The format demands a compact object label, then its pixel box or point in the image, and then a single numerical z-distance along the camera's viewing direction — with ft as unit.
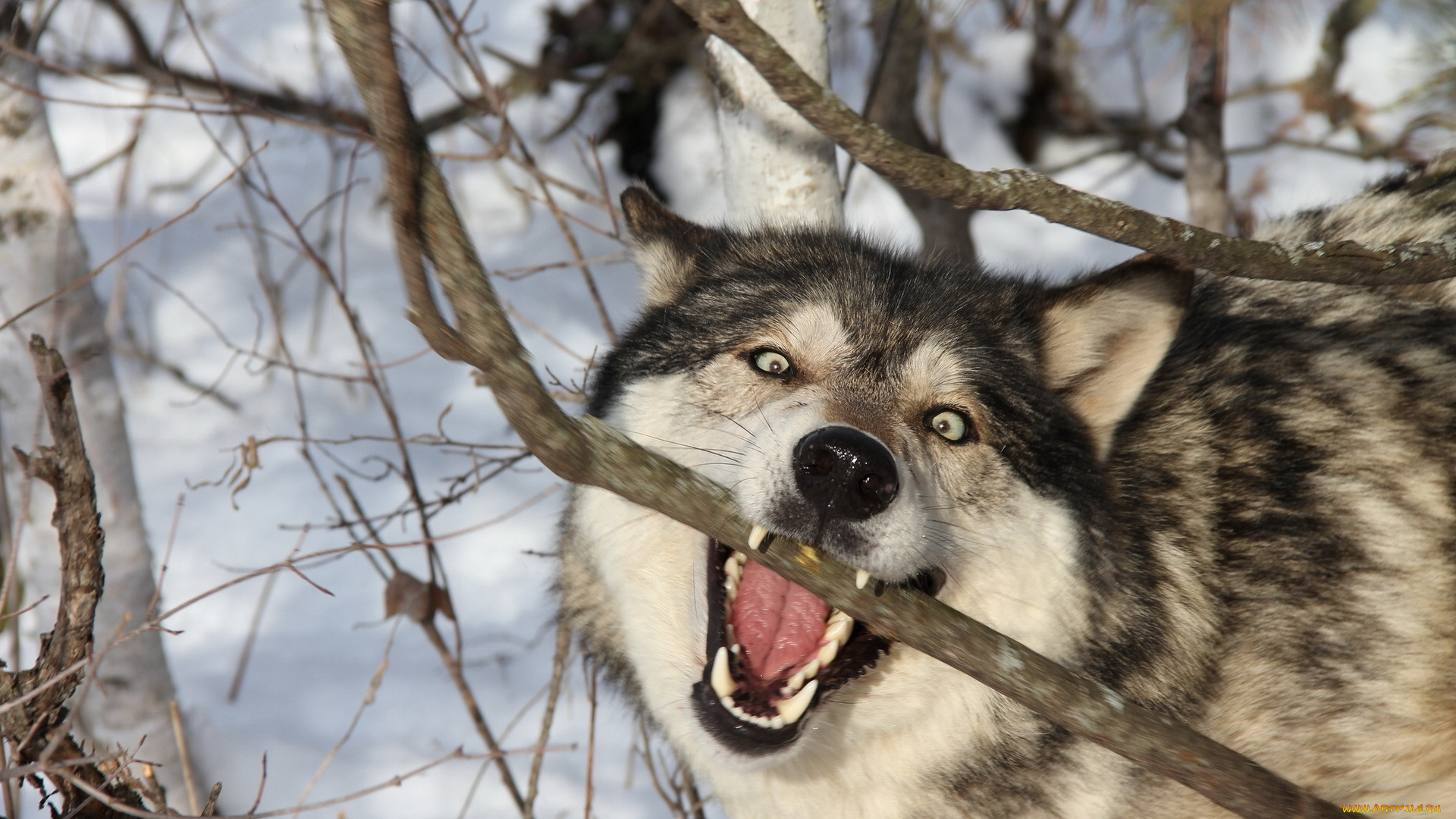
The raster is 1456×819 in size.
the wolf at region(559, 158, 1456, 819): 14.43
